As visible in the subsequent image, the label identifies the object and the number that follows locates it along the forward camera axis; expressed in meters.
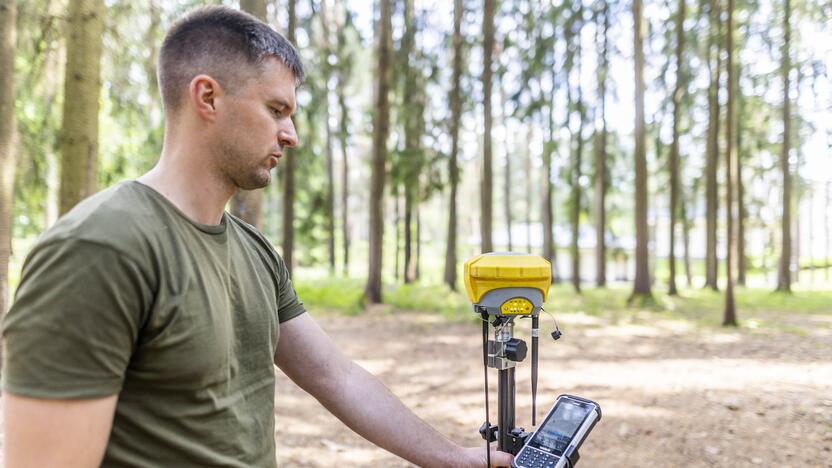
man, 1.06
